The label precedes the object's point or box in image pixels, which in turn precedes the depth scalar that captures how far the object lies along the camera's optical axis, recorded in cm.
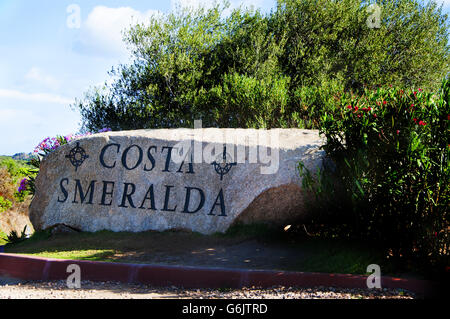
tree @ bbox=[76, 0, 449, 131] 1412
